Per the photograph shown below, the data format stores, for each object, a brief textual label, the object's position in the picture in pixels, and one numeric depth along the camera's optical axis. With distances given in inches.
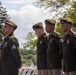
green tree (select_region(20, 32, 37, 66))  4708.2
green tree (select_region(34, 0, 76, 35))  1199.3
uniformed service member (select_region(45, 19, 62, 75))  354.0
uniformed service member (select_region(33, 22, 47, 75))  372.8
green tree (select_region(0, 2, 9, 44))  2691.7
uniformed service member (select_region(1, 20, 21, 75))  339.0
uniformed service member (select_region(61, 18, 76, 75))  327.3
